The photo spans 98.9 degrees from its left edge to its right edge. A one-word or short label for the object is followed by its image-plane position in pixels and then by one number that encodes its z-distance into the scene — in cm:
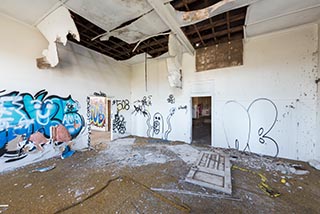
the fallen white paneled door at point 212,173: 234
